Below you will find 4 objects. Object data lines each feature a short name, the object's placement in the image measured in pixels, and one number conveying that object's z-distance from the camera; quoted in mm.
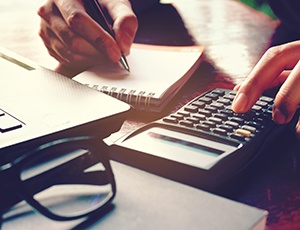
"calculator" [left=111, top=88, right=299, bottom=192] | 421
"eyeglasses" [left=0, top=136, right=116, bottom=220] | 359
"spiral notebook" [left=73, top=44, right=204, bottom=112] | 571
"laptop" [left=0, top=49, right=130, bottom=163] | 424
